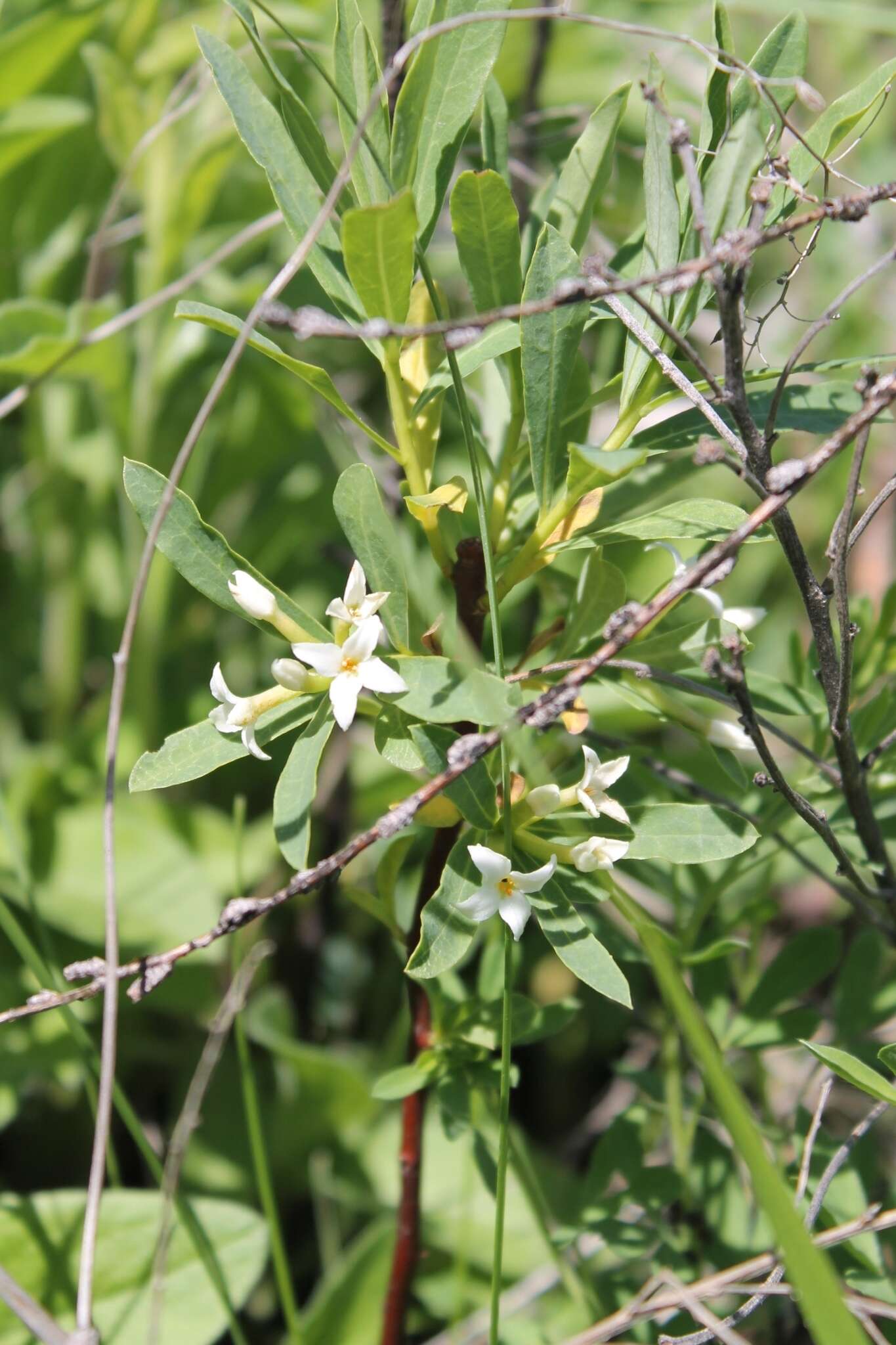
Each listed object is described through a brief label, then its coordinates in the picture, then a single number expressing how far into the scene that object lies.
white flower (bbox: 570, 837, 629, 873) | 0.76
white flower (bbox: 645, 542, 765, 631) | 0.78
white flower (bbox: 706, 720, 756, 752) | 0.79
